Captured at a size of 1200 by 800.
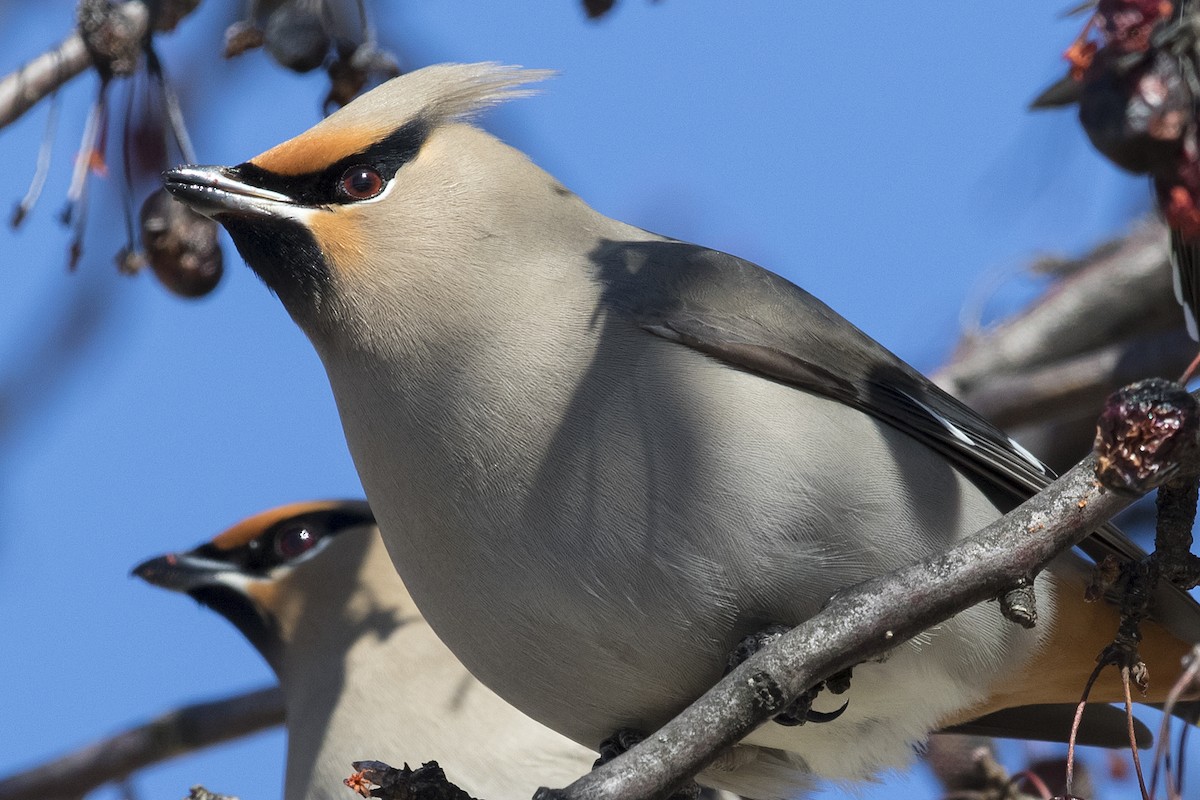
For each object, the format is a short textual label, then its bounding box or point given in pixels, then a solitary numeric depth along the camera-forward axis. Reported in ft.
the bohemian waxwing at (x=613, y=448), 22.72
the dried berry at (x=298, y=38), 27.25
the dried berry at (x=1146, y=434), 16.96
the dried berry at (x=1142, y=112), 19.04
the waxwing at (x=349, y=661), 31.12
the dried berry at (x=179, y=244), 28.86
